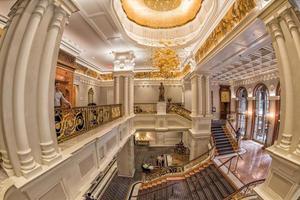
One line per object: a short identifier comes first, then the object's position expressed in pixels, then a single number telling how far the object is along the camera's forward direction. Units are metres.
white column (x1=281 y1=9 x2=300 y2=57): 1.96
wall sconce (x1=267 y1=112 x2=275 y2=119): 11.12
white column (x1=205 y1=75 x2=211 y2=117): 9.71
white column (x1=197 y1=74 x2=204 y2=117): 9.60
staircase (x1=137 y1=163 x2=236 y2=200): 6.93
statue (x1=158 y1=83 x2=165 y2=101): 13.18
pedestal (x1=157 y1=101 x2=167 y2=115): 12.68
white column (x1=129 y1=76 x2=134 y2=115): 9.30
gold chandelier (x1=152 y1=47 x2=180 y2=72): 8.04
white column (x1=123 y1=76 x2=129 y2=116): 8.95
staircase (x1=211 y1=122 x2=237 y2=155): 10.59
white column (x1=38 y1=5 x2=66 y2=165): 2.00
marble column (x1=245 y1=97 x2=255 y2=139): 13.63
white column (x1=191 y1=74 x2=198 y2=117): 9.75
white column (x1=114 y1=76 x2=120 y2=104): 8.95
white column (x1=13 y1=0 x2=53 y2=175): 1.76
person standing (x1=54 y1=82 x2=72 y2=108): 3.89
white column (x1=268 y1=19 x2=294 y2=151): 2.12
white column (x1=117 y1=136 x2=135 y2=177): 9.70
